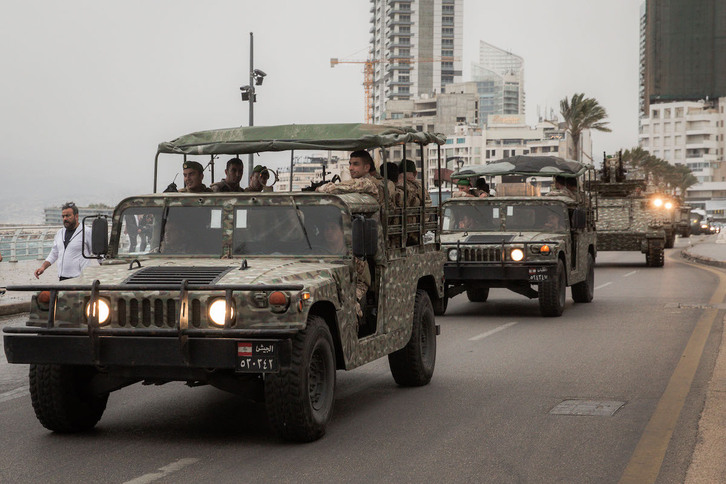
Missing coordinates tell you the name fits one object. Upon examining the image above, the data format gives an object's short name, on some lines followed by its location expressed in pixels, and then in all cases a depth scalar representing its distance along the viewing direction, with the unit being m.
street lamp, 37.38
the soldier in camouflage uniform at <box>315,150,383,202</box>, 9.37
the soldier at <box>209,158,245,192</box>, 11.12
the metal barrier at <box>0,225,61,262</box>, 31.72
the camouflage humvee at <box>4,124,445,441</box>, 7.31
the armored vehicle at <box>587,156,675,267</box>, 33.94
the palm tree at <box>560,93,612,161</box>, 80.56
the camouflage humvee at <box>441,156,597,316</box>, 17.48
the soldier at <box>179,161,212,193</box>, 10.45
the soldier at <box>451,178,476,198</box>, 19.56
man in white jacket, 13.67
